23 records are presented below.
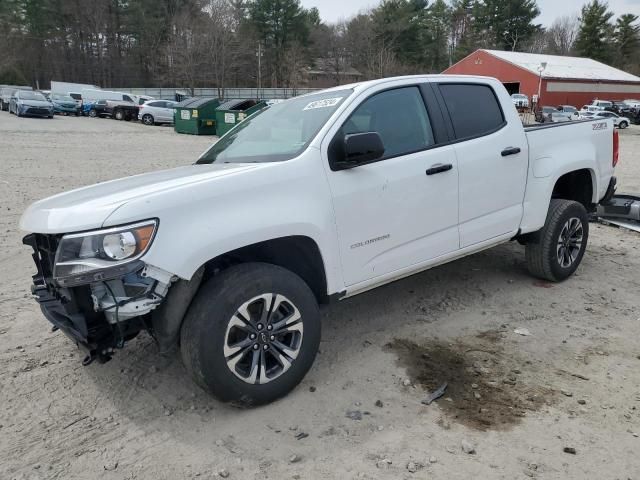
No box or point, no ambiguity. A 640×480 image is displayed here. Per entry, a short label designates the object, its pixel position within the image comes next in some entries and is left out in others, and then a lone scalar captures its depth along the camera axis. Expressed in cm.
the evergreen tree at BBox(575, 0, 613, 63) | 7438
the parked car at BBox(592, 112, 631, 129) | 3534
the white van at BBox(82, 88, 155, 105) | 3791
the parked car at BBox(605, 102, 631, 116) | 3991
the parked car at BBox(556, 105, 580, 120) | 3204
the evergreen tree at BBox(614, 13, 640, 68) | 7581
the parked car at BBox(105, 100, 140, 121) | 3522
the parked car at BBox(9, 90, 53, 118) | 3197
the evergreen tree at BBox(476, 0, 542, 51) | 7362
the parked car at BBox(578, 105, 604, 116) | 3803
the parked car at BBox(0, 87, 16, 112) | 3967
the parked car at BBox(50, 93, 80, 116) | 3828
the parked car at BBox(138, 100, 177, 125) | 3291
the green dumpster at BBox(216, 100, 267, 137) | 2472
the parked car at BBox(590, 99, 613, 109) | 4095
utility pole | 6362
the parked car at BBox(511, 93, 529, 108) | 4426
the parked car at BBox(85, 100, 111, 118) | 3728
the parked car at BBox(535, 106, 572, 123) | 2917
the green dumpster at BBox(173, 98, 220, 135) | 2644
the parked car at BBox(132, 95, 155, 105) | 3731
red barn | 5112
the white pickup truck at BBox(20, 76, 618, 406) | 273
